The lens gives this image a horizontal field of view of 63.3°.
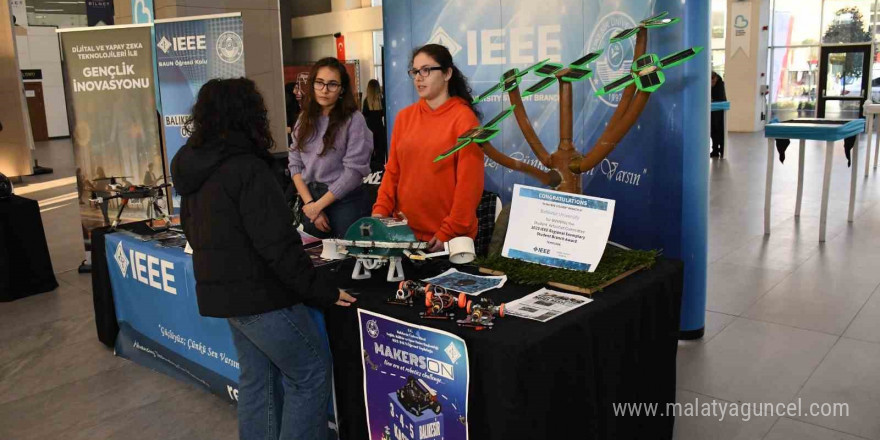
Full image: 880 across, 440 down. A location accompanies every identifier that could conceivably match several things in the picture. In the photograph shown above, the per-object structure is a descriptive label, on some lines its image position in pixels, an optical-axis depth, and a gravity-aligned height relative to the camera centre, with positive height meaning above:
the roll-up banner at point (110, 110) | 4.82 +0.04
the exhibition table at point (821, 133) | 5.30 -0.27
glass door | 14.05 +0.32
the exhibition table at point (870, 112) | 7.69 -0.18
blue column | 3.07 -0.33
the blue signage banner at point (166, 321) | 2.87 -0.89
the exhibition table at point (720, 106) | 9.78 -0.09
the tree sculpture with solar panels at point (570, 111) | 2.05 -0.02
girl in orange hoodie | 2.46 -0.20
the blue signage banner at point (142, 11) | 6.38 +0.94
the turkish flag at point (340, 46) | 16.23 +1.44
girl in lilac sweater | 2.84 -0.14
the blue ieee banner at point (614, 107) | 3.14 -0.02
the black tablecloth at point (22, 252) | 4.59 -0.87
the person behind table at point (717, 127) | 10.26 -0.39
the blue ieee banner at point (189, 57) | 4.64 +0.37
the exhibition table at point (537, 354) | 1.75 -0.71
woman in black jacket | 1.89 -0.32
